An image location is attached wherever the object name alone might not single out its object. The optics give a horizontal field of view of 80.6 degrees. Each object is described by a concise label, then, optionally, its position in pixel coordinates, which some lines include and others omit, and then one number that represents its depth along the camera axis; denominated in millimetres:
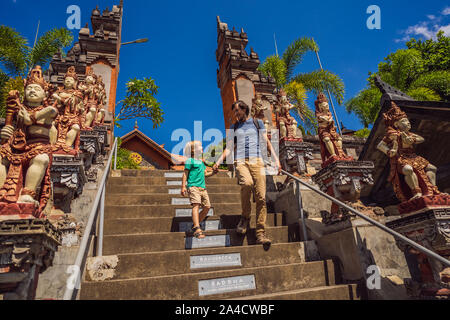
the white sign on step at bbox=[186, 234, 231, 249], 3748
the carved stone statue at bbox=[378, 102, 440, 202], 3180
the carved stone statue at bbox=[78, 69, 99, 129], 6742
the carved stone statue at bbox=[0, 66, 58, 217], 2574
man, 3795
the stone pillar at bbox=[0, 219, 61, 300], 1949
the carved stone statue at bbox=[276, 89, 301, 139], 6258
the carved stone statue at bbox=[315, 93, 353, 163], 4637
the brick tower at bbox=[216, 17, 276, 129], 10828
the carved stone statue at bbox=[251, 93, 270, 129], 6641
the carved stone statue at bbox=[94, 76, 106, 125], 7824
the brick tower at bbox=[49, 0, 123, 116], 10483
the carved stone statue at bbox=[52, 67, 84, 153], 5008
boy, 3977
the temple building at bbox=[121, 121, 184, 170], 22375
